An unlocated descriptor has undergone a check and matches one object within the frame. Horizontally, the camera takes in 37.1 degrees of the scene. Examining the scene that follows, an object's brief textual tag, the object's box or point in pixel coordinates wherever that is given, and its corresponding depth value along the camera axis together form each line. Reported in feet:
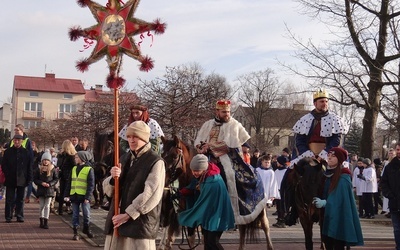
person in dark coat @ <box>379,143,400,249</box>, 34.09
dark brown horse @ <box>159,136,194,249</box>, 29.96
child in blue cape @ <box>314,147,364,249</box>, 27.09
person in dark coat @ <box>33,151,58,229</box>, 42.91
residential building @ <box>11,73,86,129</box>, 266.16
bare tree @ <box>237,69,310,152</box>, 219.82
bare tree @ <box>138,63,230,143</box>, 59.82
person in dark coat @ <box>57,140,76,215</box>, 48.44
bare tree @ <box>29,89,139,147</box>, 70.89
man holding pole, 19.52
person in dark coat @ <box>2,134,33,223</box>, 45.60
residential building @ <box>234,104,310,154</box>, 220.02
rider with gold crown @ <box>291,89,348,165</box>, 30.35
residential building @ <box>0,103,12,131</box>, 308.81
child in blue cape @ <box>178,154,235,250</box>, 26.66
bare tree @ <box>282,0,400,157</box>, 69.15
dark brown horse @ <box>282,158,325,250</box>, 28.94
